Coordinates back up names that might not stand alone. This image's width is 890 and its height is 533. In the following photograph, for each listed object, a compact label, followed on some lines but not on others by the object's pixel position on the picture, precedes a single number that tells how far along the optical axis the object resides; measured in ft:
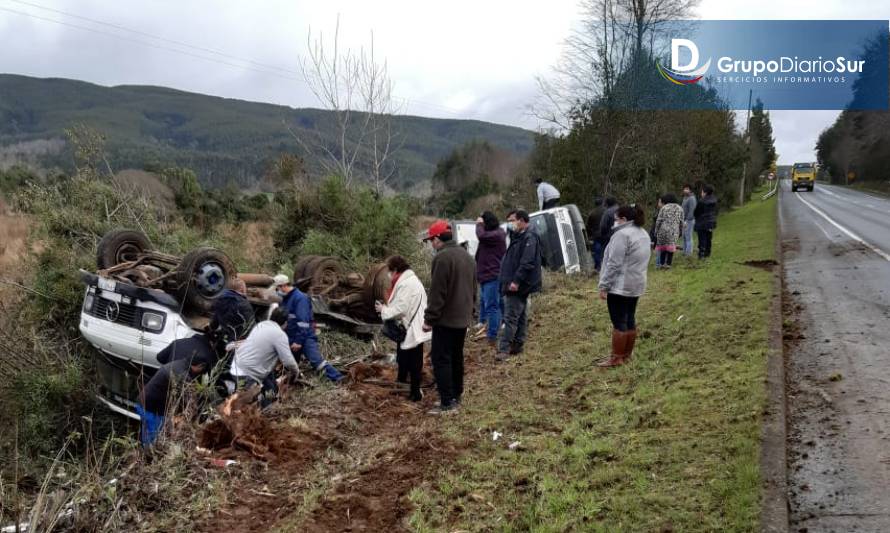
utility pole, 142.57
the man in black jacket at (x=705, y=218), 39.34
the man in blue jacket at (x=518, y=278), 23.36
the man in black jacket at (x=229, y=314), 20.79
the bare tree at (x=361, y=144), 53.78
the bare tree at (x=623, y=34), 62.75
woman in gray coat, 20.67
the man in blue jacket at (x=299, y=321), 22.57
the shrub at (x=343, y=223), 40.14
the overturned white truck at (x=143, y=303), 21.02
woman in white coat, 20.43
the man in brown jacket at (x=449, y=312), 18.89
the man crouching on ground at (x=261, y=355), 19.77
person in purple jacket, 27.81
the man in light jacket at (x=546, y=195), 44.06
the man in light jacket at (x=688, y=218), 41.16
